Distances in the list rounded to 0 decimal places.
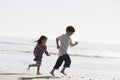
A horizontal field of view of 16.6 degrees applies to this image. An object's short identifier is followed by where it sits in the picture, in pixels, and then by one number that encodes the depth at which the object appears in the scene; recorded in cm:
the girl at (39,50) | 1474
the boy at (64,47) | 1336
